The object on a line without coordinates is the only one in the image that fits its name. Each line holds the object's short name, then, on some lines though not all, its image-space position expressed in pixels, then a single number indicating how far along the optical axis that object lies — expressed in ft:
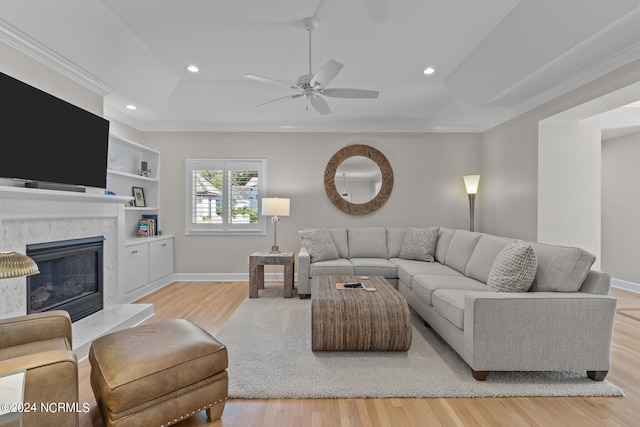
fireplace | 8.89
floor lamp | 16.26
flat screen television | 7.43
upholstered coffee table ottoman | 8.41
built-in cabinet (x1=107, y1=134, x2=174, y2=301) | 13.46
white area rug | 6.79
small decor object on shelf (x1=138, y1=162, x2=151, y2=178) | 16.06
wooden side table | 14.15
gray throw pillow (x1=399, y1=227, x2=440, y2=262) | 14.74
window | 17.24
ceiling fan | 8.11
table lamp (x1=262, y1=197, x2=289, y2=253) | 15.28
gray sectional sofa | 7.08
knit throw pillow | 7.93
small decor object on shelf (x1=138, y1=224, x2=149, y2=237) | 15.90
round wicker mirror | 17.26
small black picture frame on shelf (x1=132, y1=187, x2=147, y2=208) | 15.84
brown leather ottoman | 4.98
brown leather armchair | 4.09
